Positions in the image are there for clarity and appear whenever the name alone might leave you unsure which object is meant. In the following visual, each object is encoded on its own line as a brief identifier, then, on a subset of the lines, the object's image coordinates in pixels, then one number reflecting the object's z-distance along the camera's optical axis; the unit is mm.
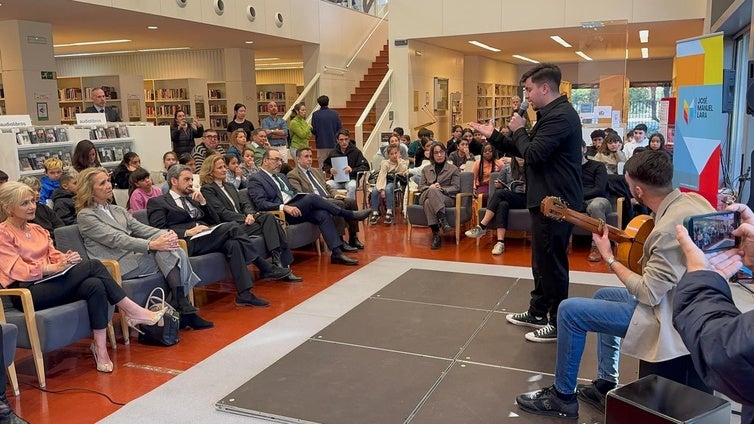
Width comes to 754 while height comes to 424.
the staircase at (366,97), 13453
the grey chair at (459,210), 7273
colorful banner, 5473
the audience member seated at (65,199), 5347
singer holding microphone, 3699
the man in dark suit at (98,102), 8695
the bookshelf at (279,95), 17859
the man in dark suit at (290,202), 6230
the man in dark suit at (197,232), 4988
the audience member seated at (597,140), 7777
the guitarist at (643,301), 2436
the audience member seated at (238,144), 8258
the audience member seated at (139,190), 5414
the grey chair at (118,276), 4125
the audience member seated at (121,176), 7102
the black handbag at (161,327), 4238
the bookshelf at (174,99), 14477
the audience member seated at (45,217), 4914
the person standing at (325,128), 10547
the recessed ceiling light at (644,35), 12336
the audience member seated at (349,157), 8938
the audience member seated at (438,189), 7215
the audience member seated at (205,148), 7953
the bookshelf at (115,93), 12930
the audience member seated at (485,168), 7504
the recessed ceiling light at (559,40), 13073
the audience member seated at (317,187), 6863
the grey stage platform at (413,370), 3145
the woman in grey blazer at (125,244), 4262
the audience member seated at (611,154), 7453
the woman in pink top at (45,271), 3676
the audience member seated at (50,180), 6074
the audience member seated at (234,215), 5625
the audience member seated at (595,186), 6531
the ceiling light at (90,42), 13016
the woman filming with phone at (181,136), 9695
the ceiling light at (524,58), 17800
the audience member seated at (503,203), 6922
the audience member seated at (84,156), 6508
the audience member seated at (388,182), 8711
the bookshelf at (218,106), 14555
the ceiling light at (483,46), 13933
